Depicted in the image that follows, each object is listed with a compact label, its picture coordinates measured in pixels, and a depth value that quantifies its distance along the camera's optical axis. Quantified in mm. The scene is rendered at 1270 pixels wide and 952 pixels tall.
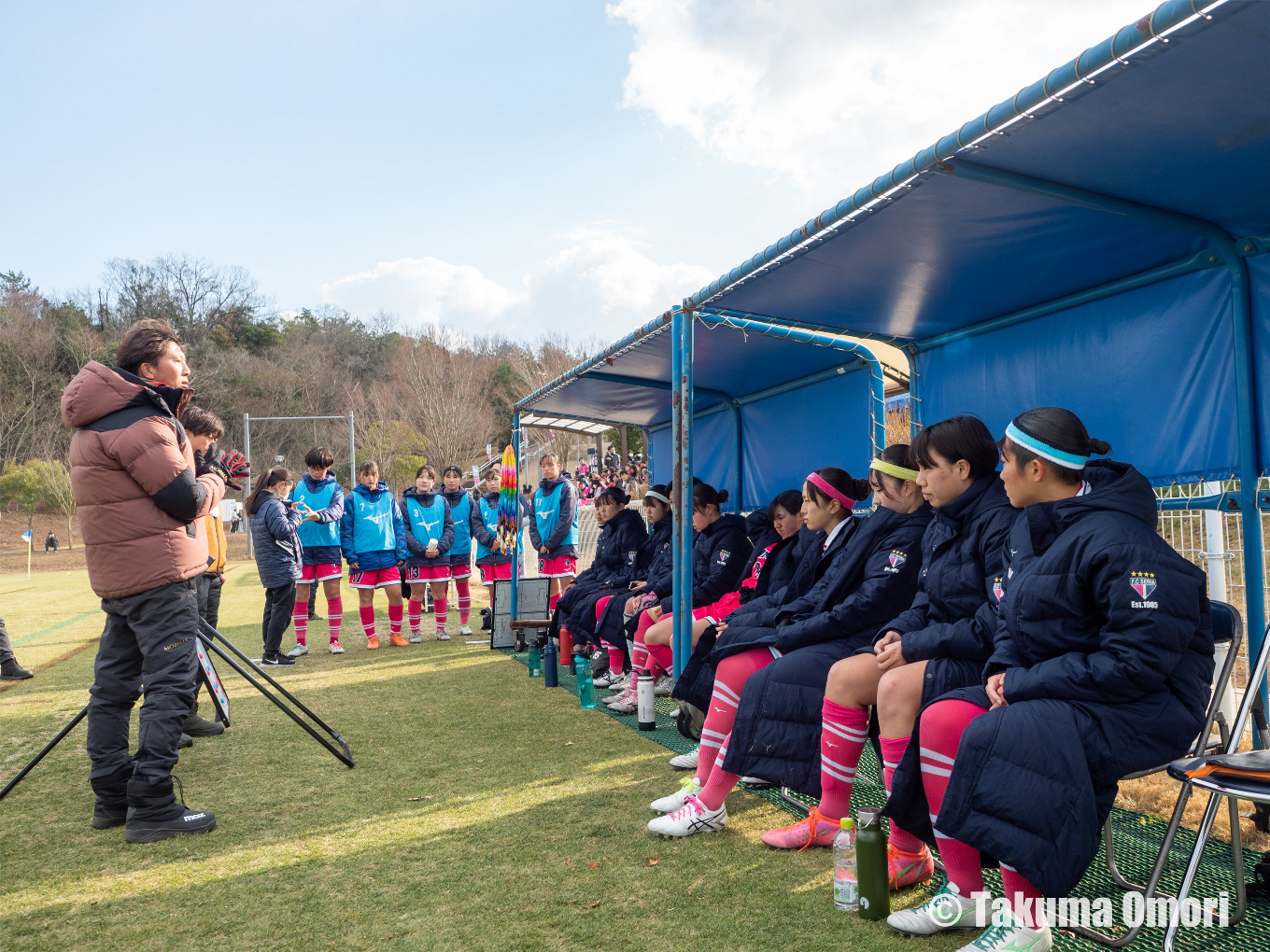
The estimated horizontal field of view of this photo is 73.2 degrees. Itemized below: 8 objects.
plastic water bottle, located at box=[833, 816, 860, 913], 2561
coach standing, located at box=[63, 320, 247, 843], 3314
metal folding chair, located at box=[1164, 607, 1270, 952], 1896
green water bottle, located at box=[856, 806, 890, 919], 2482
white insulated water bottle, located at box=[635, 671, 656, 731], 4836
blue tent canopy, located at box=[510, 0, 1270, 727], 2248
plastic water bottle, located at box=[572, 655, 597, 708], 5477
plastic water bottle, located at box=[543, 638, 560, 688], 6195
